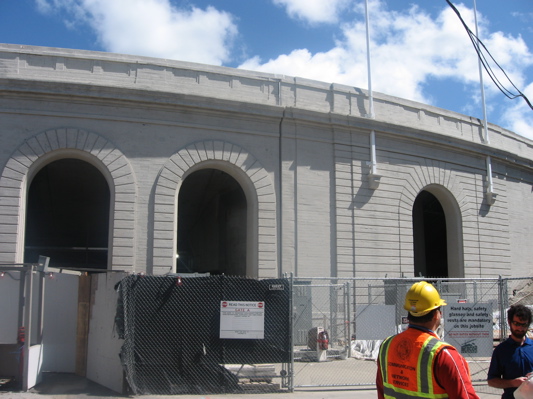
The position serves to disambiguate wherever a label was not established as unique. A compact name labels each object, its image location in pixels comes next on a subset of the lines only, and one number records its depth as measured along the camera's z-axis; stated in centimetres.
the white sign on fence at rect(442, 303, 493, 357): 1059
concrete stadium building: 1681
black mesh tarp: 948
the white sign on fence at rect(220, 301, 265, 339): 981
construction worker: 323
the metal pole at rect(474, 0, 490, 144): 2351
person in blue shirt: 489
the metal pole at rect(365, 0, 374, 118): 2008
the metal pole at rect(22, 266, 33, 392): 953
